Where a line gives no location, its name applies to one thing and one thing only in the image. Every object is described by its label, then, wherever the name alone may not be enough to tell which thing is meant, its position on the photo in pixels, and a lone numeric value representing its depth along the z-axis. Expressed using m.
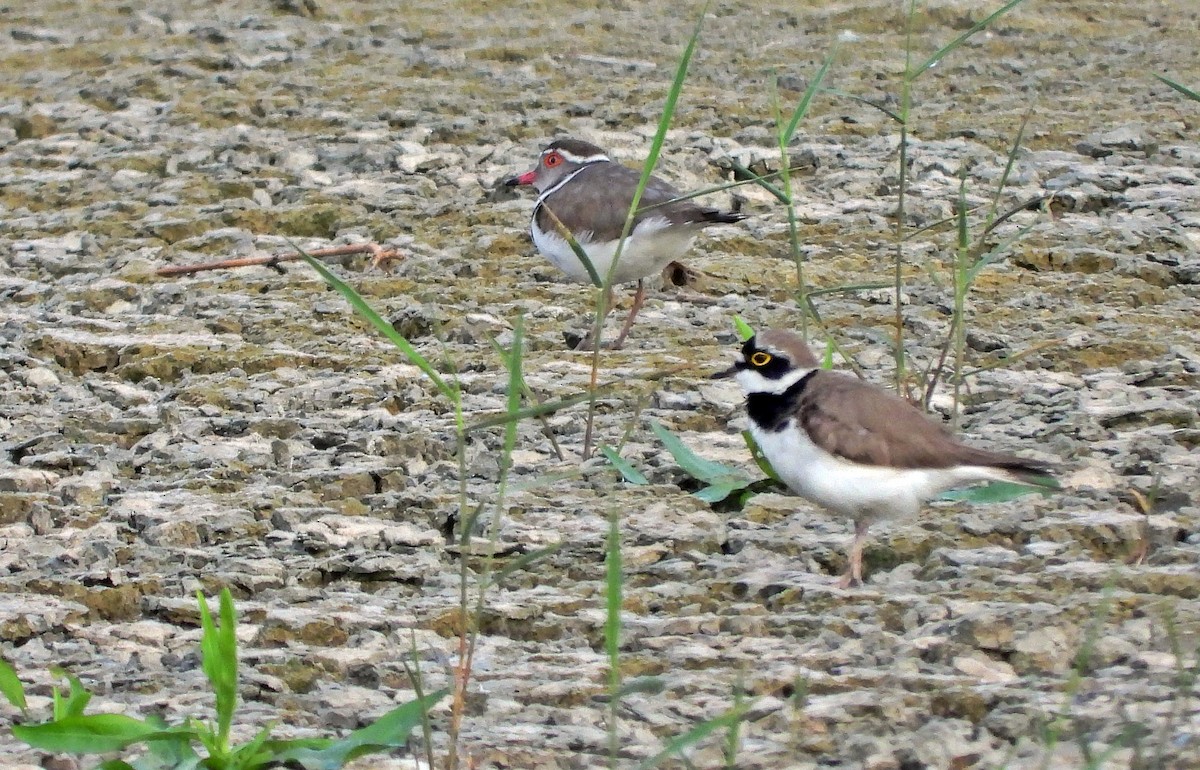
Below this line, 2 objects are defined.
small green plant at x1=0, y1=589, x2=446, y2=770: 5.84
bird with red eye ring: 11.94
